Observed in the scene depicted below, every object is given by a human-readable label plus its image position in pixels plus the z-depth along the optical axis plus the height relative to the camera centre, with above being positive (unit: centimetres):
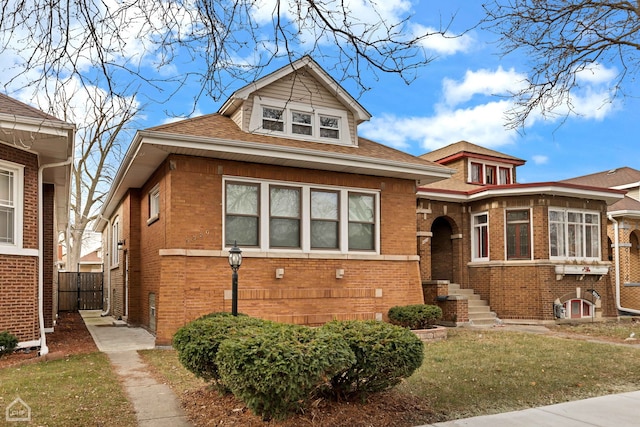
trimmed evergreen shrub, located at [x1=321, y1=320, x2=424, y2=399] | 567 -132
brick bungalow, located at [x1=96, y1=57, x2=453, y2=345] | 1148 +74
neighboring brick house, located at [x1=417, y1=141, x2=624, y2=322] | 1695 -29
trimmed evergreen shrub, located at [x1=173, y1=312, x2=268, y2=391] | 598 -120
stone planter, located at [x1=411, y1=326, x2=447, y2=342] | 1249 -232
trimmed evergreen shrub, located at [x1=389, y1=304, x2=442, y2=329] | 1309 -194
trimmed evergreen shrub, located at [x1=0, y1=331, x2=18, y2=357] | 926 -178
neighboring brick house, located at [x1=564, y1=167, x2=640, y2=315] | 2005 -60
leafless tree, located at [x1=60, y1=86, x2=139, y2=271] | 2910 +250
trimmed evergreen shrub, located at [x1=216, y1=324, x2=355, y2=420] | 473 -118
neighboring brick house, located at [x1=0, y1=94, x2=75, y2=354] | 945 +55
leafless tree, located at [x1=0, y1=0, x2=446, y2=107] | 459 +197
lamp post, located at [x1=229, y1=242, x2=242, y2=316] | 890 -31
